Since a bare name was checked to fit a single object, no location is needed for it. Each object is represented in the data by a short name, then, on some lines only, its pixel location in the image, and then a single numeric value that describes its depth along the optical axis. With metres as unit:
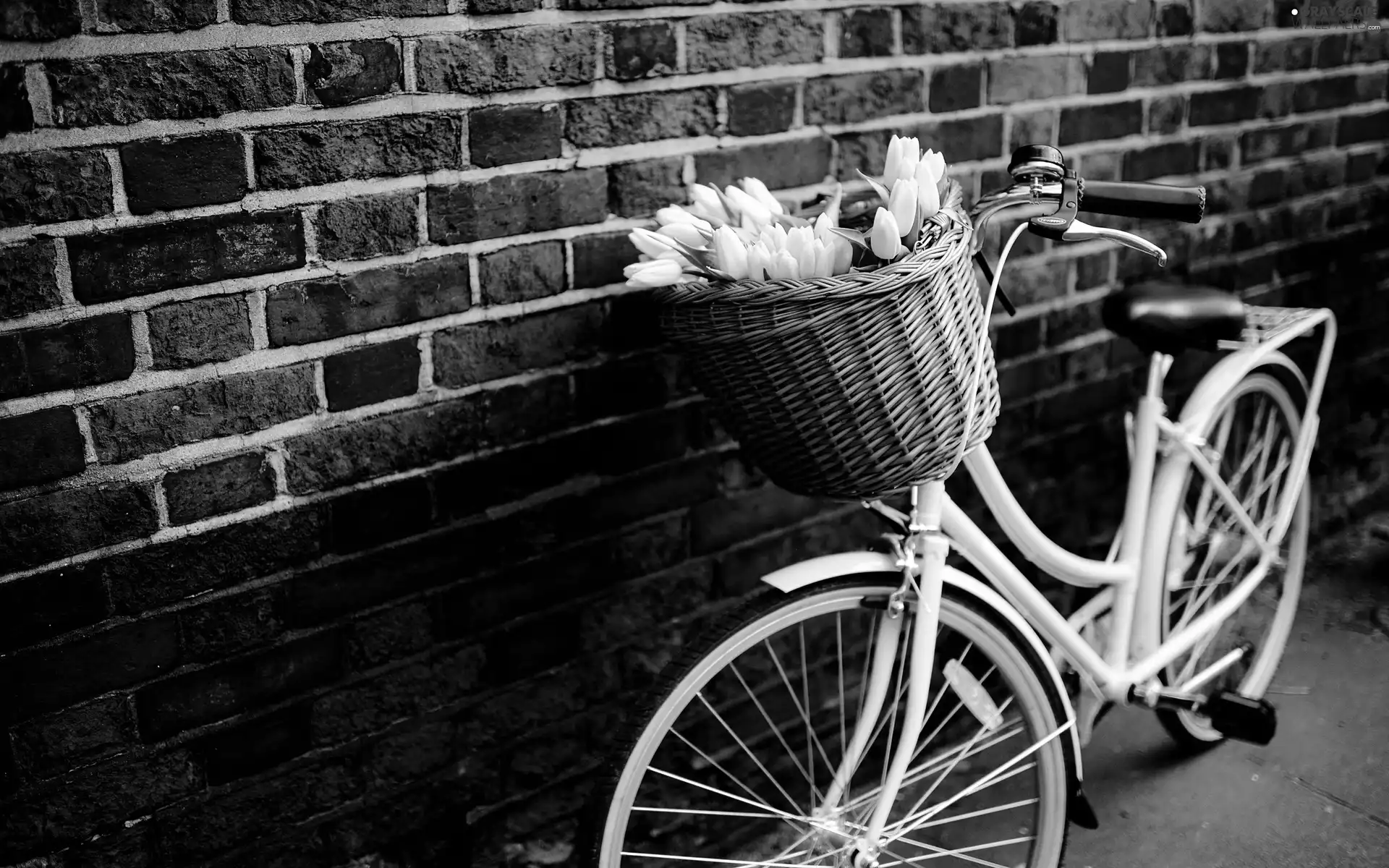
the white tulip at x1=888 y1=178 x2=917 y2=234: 1.41
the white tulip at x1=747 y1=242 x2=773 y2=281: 1.37
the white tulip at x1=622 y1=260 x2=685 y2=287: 1.41
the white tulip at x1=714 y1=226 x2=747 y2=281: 1.37
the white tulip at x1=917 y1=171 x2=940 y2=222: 1.44
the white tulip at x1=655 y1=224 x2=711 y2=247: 1.48
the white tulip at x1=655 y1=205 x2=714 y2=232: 1.51
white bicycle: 1.65
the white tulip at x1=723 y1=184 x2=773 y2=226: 1.52
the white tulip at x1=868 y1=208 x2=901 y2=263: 1.37
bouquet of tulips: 1.38
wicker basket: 1.33
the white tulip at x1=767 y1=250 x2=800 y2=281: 1.37
